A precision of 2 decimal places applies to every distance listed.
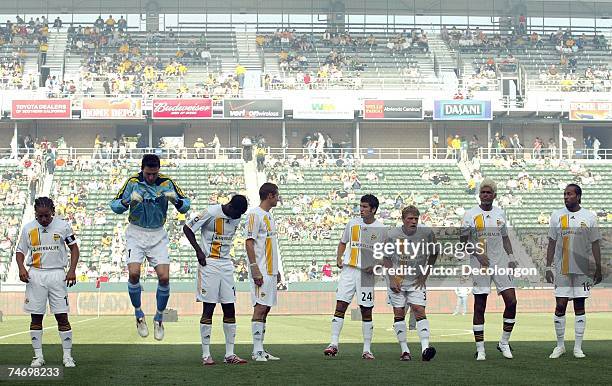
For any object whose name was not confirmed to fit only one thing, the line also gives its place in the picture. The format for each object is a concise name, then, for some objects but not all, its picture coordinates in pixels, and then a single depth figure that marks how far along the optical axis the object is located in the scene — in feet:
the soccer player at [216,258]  49.37
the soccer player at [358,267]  53.21
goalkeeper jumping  48.88
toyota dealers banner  184.24
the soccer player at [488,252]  51.42
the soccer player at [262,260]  50.90
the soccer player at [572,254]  52.03
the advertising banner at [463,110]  190.60
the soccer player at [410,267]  50.88
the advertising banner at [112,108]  185.57
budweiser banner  185.68
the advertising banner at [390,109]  190.60
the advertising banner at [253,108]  187.21
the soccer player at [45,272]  47.32
